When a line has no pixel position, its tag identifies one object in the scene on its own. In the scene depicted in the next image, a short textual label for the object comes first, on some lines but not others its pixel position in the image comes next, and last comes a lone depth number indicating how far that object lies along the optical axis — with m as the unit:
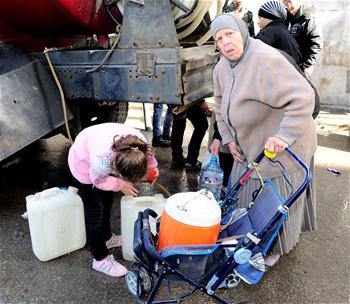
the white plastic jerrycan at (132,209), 2.46
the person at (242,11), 4.39
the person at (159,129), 5.05
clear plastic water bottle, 2.95
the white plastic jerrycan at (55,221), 2.47
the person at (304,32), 3.86
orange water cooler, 1.79
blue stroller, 1.73
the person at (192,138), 4.16
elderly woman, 1.92
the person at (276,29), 3.00
